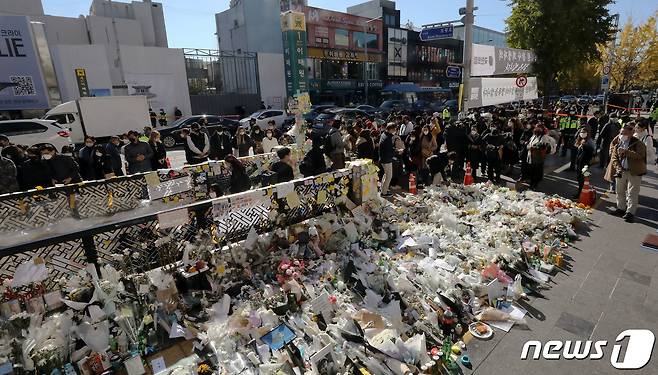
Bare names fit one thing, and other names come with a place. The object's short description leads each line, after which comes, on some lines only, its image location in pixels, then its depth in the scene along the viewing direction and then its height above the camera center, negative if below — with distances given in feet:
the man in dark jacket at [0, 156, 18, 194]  22.58 -4.14
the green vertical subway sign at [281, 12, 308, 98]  100.58 +9.65
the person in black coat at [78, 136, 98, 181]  28.17 -4.27
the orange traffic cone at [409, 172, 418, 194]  27.48 -7.21
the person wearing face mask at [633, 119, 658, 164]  22.25 -3.36
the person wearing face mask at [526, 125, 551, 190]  27.71 -5.21
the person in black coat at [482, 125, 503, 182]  30.48 -5.40
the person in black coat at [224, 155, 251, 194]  20.25 -4.39
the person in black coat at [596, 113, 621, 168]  32.68 -5.21
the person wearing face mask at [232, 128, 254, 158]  37.70 -4.68
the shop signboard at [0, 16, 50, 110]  64.69 +7.34
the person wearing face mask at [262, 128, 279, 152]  36.40 -4.51
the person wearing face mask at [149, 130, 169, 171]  29.12 -4.10
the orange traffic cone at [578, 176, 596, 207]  24.95 -7.77
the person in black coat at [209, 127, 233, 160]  34.04 -4.37
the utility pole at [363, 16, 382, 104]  122.11 +5.29
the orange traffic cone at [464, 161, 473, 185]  29.39 -7.22
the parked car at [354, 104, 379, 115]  87.81 -4.31
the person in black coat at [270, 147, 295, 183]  19.48 -3.83
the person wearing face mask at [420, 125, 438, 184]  30.28 -4.59
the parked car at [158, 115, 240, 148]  60.43 -4.92
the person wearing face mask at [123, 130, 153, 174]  26.30 -3.84
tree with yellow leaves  88.43 +5.84
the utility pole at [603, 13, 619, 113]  53.54 +1.91
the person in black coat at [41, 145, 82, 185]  24.07 -3.86
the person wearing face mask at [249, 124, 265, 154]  39.86 -4.50
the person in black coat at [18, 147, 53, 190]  23.70 -4.31
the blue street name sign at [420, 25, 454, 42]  35.35 +5.38
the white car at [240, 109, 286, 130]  68.20 -4.00
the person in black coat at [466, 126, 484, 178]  31.71 -5.51
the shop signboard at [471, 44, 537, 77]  38.45 +2.82
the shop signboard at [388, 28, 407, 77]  145.69 +14.97
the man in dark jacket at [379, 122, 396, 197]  27.27 -4.48
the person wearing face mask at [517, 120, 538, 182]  29.75 -5.47
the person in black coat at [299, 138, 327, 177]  24.75 -4.61
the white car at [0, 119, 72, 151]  45.68 -3.05
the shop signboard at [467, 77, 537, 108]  39.01 -0.73
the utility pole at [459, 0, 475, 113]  36.07 +3.64
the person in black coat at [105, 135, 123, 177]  29.68 -4.09
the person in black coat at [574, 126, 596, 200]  27.37 -5.37
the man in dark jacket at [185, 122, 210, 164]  30.78 -3.75
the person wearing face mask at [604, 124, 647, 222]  21.13 -5.28
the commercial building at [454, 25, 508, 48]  182.80 +27.44
